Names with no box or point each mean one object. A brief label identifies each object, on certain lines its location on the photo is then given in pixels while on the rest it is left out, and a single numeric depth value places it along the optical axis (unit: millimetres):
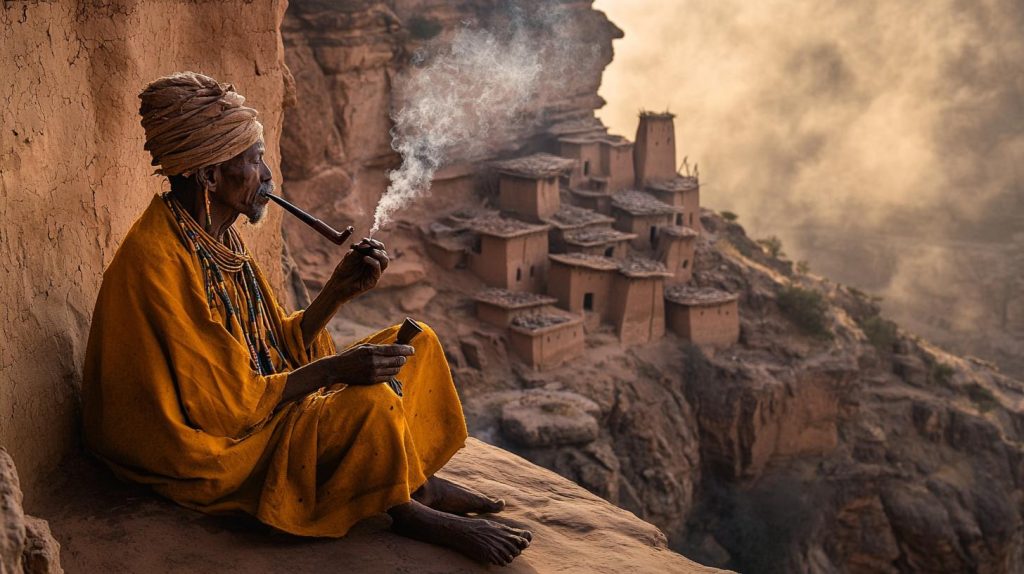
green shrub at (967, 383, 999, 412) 24516
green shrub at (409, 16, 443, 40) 22969
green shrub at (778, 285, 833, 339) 23516
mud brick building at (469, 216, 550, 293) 21453
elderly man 3463
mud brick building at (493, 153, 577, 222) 22834
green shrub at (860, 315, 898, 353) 25234
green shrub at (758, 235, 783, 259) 28344
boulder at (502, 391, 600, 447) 17828
